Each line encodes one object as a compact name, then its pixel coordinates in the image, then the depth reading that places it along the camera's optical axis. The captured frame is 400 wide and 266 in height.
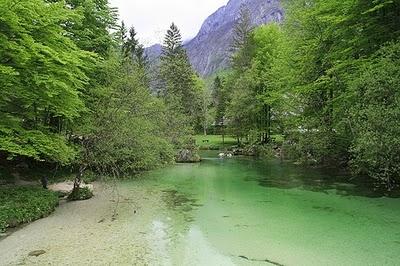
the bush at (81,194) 17.24
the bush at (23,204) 12.71
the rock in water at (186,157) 35.30
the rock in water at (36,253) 10.30
